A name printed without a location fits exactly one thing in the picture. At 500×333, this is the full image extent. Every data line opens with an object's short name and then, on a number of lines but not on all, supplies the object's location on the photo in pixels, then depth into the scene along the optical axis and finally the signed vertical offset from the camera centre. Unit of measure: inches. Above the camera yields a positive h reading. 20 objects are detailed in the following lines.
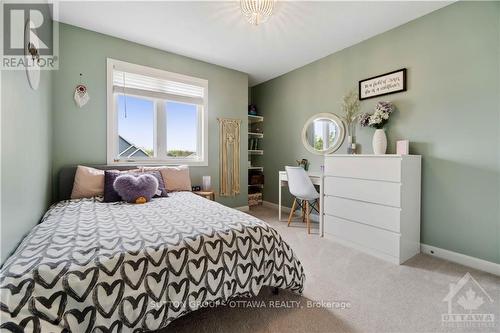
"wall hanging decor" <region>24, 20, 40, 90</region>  57.9 +30.9
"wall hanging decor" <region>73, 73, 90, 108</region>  101.4 +31.5
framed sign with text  98.8 +38.7
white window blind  115.1 +43.7
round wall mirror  126.5 +18.7
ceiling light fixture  75.7 +55.6
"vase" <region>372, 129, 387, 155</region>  99.1 +9.9
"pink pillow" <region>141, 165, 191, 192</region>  110.8 -8.0
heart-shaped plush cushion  85.8 -10.2
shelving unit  177.0 +2.3
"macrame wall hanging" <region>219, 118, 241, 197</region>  147.9 +4.0
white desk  111.7 -10.0
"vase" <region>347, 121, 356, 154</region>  117.8 +16.8
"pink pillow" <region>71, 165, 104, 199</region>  91.8 -9.3
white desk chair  115.4 -12.3
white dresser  84.3 -17.3
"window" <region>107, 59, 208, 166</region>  113.8 +27.0
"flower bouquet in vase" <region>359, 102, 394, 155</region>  99.2 +19.5
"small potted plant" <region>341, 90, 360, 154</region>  115.9 +26.7
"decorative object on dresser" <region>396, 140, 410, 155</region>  91.8 +7.1
